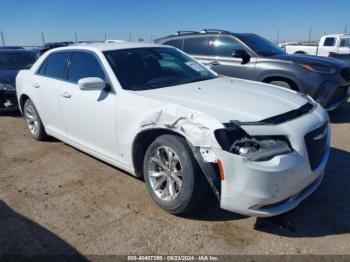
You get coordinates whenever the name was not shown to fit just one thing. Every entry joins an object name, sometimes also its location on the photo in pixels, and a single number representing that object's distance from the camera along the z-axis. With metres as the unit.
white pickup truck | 17.22
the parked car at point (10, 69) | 7.75
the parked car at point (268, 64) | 6.60
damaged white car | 2.78
